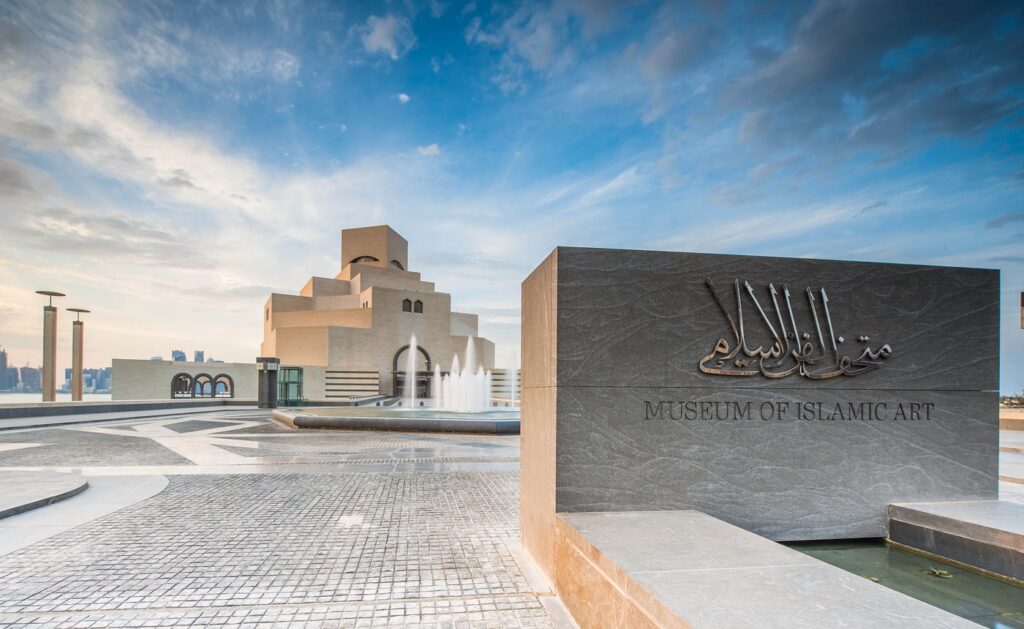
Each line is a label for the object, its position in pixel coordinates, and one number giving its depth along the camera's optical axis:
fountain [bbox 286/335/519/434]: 15.52
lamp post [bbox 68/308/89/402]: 36.66
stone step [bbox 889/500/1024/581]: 4.26
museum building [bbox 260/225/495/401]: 43.19
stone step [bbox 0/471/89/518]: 6.48
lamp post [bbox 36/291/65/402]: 32.09
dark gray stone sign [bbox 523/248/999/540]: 4.66
